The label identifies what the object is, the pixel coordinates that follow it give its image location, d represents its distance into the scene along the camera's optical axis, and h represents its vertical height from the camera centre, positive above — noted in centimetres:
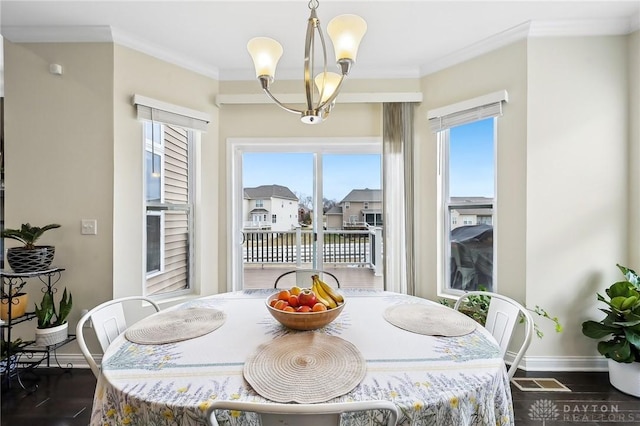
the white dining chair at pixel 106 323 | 133 -57
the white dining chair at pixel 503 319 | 149 -56
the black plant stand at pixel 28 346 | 203 -97
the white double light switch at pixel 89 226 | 236 -11
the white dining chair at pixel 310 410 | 76 -51
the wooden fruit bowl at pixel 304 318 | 129 -47
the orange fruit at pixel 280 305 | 136 -43
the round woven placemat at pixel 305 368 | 90 -54
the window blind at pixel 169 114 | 244 +87
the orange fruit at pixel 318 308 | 132 -42
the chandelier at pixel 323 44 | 136 +77
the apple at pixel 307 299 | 136 -40
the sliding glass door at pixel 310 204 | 310 +9
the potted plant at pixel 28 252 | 204 -28
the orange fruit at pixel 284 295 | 142 -40
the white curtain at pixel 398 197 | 289 +16
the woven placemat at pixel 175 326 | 127 -53
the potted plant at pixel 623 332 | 197 -82
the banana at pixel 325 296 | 143 -42
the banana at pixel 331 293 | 149 -41
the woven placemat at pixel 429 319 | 134 -53
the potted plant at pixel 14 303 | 204 -64
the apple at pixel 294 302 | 137 -42
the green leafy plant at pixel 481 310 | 225 -77
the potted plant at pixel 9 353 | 204 -98
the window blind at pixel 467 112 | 240 +88
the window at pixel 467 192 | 258 +19
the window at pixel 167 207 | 265 +5
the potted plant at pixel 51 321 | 209 -80
